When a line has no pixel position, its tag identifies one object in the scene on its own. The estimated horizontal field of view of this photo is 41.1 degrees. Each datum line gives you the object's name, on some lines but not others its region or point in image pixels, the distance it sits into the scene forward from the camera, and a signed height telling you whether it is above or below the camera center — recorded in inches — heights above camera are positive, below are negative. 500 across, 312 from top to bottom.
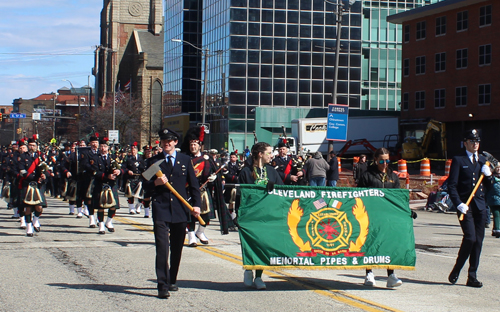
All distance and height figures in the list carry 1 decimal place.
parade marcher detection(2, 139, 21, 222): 570.6 -25.3
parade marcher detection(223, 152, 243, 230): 704.4 -21.1
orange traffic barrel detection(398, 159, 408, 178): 1273.4 -14.8
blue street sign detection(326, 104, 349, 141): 948.0 +52.4
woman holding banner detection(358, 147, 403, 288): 316.2 -8.8
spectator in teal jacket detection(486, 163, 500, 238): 609.2 -40.5
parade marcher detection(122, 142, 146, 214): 706.2 -19.5
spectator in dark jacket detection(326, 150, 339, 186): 952.9 -20.6
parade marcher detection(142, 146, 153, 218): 705.5 -48.3
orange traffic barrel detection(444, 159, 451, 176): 1297.0 -18.2
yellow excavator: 1807.3 +39.2
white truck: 1940.2 +79.7
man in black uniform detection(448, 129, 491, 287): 324.5 -19.2
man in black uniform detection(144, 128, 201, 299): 290.2 -22.1
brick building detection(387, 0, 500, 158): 1883.6 +273.3
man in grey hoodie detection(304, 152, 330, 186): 828.6 -14.4
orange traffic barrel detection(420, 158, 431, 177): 1370.6 -17.7
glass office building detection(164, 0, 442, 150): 2442.2 +375.7
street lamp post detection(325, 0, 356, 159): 1030.9 +181.7
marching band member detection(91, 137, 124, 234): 551.5 -26.5
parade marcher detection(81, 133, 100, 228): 564.1 -11.9
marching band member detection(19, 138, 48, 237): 542.3 -25.8
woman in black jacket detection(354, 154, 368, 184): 839.8 -10.2
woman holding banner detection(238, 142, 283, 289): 331.0 -6.1
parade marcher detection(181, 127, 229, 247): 442.3 -17.3
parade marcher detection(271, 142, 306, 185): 619.8 -4.0
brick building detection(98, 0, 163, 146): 3796.8 +674.8
